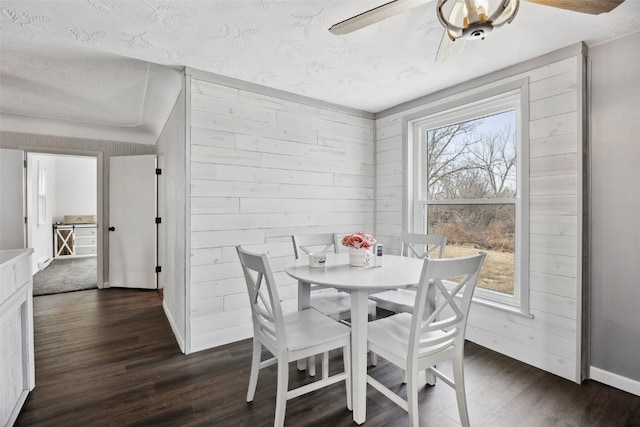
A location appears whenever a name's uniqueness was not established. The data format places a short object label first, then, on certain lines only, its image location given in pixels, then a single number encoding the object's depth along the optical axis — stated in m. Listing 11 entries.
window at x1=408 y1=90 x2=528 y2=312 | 2.60
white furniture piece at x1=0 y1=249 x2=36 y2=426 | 1.60
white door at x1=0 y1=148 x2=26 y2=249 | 4.12
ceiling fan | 1.29
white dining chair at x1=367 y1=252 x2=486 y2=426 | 1.46
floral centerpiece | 2.13
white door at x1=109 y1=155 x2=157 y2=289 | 4.63
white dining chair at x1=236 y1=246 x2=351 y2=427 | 1.63
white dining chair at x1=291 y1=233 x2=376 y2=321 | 2.20
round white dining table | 1.68
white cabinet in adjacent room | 6.83
